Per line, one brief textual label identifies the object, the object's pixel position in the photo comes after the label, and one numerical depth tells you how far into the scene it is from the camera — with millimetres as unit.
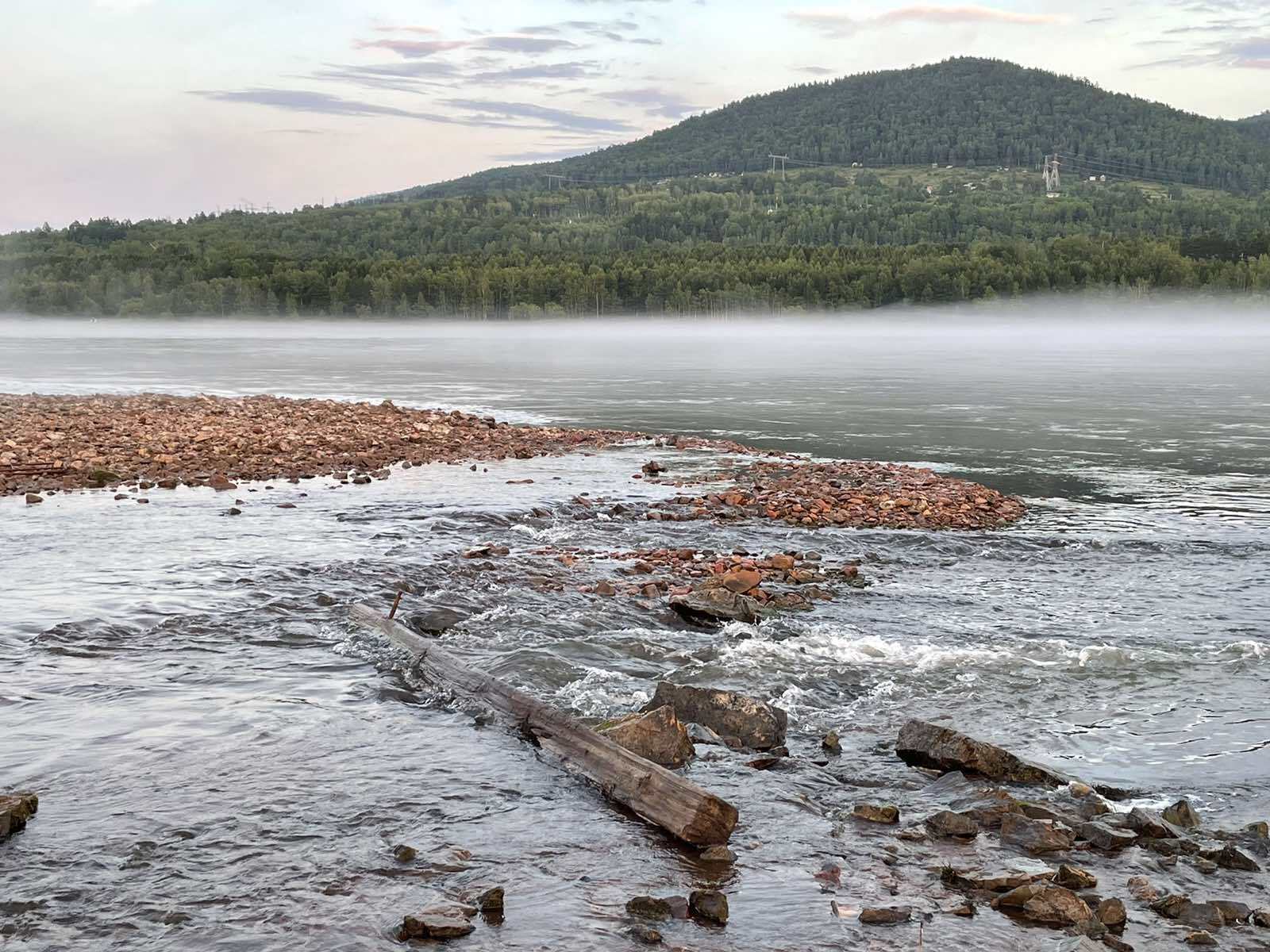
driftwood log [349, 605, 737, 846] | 8484
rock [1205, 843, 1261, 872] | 8164
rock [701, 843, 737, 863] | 8273
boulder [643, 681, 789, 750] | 10695
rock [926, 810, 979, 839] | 8656
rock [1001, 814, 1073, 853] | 8461
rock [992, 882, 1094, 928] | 7387
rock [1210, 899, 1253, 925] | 7395
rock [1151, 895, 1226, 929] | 7379
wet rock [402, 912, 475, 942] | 7125
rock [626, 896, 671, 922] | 7473
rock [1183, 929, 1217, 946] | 7129
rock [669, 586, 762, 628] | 15000
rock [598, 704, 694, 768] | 9938
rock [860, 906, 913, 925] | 7363
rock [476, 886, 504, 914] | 7477
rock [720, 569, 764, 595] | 16359
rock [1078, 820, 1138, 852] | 8492
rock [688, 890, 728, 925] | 7438
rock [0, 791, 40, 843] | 8281
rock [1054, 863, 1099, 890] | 7801
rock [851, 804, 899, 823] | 8961
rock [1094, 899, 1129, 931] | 7340
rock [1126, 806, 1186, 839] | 8609
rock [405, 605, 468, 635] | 14695
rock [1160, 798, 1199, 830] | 8891
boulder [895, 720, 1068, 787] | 9742
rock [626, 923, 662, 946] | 7145
